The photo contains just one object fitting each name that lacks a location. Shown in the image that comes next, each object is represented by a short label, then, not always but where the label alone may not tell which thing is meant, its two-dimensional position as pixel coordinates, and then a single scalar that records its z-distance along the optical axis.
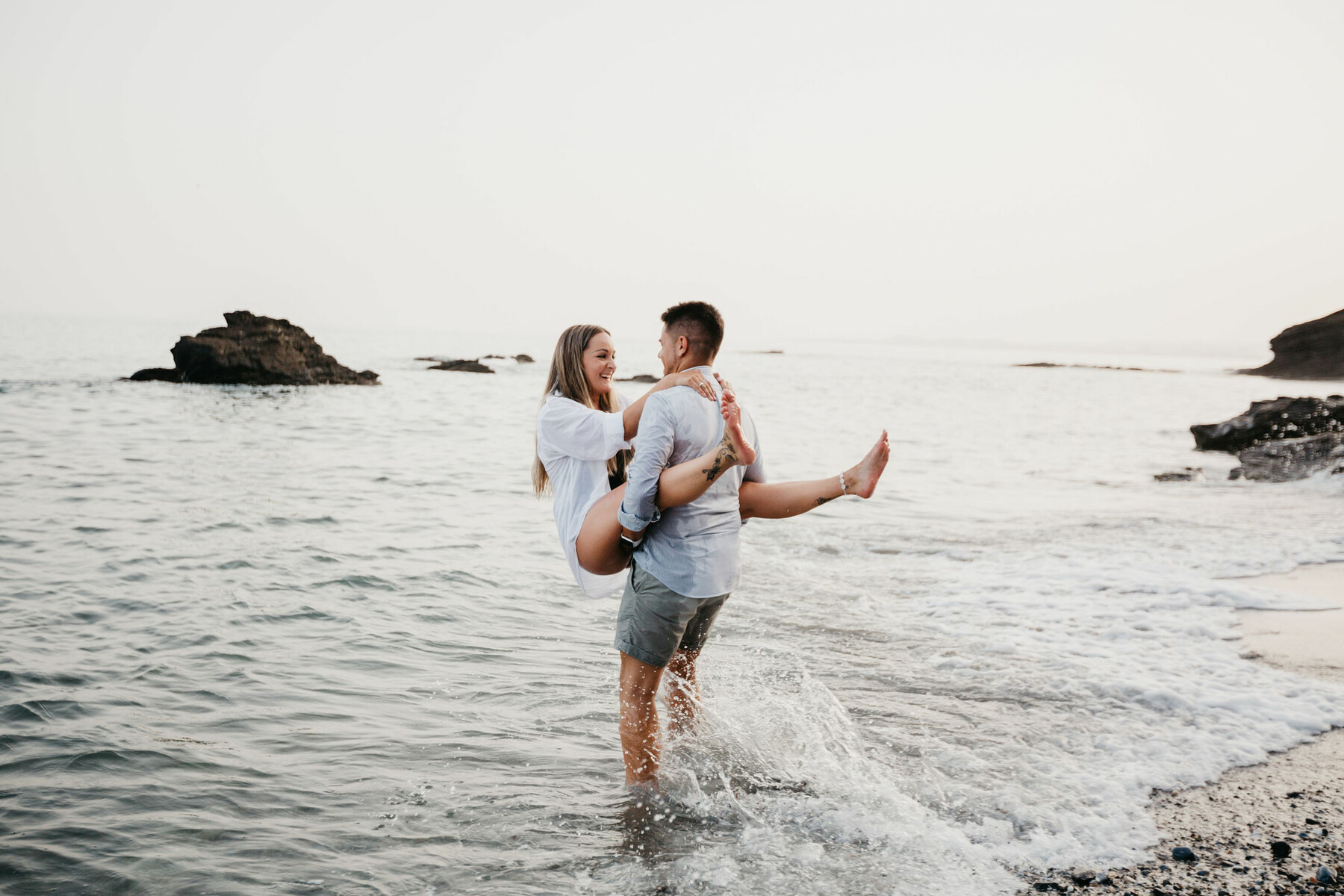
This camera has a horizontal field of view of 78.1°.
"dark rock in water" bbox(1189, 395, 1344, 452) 21.05
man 3.65
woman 3.59
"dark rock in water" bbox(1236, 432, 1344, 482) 17.00
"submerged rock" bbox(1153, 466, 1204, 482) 17.58
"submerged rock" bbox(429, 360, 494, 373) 53.00
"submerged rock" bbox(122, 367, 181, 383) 34.00
